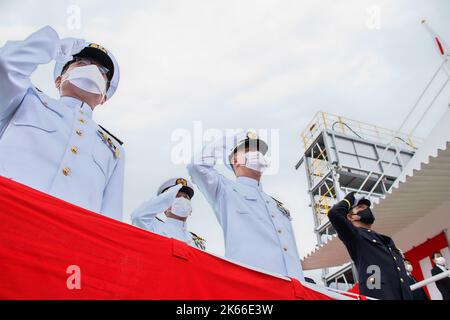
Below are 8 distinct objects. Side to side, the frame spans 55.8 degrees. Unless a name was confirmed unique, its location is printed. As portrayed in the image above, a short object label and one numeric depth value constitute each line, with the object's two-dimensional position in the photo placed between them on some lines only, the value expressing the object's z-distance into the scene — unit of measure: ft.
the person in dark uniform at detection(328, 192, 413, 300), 10.55
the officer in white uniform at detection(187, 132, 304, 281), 10.44
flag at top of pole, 22.24
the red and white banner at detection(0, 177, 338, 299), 5.09
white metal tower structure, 43.52
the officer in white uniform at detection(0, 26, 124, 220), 7.20
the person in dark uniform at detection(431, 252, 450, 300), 17.92
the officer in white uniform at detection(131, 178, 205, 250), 11.78
